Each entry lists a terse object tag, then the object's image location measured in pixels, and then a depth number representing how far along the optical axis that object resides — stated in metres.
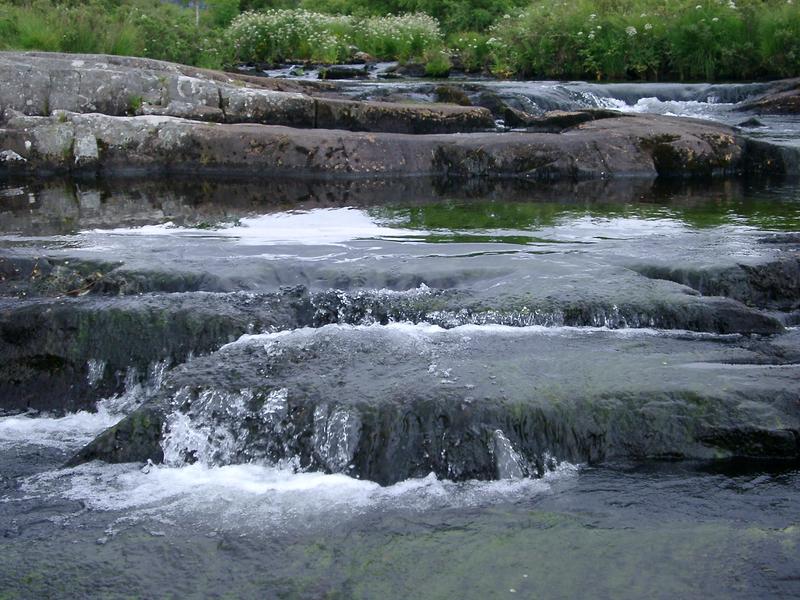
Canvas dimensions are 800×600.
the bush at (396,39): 27.23
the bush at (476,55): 24.70
